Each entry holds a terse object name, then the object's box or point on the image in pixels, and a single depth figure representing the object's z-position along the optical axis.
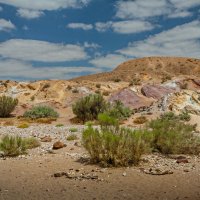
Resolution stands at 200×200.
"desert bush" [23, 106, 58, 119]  19.59
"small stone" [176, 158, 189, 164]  7.41
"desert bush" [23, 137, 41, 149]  9.14
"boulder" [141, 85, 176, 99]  26.52
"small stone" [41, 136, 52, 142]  10.48
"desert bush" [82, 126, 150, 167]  6.94
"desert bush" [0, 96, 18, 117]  21.10
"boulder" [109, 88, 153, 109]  23.01
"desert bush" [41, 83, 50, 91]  31.32
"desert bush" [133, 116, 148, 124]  15.66
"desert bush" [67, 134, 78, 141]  10.52
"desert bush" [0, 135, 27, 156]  8.28
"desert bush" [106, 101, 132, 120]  16.51
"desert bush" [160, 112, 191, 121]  15.34
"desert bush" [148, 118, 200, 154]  8.26
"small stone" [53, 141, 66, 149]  9.13
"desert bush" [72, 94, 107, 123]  17.88
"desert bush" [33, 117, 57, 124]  17.29
